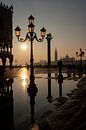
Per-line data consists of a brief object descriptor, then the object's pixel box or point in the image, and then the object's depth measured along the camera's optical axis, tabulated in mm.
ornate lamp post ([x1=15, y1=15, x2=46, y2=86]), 15589
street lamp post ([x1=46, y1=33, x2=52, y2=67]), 58306
